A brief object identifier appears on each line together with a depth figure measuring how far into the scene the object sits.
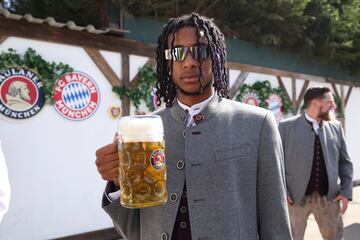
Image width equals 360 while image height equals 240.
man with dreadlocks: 1.52
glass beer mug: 1.33
